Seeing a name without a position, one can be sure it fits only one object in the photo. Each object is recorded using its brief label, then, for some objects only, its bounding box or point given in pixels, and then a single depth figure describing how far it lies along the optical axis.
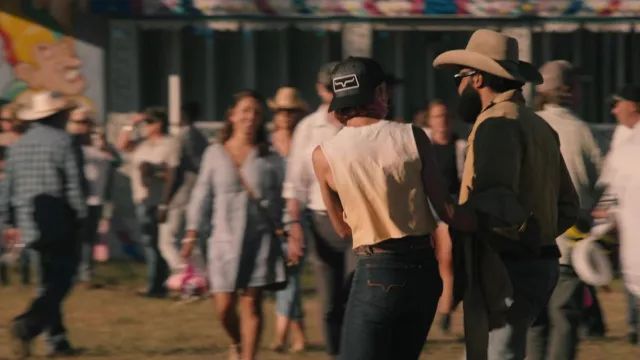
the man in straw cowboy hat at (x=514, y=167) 13.09
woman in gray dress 20.14
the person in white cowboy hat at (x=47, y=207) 22.03
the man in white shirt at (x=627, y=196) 15.24
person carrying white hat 17.73
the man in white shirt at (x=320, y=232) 19.77
